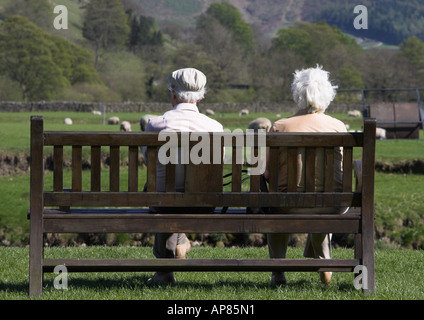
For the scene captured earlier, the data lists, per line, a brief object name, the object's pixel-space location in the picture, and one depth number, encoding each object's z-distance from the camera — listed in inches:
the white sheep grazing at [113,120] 1863.6
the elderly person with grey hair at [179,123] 233.5
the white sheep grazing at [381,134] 1208.3
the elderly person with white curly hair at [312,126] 236.8
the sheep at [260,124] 1166.3
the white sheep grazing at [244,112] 2856.8
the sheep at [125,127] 1445.6
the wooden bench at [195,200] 216.8
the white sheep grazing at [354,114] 2748.5
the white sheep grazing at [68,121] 1848.7
